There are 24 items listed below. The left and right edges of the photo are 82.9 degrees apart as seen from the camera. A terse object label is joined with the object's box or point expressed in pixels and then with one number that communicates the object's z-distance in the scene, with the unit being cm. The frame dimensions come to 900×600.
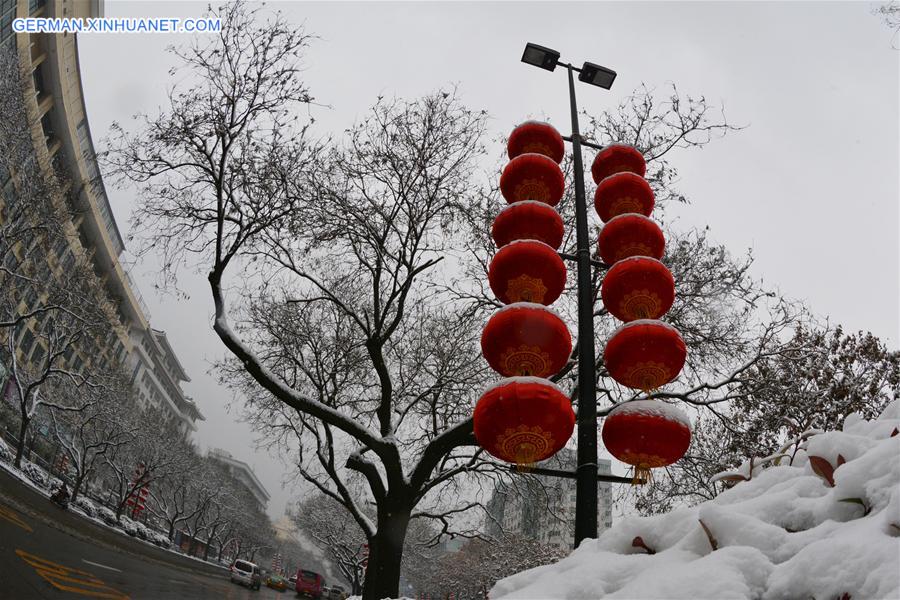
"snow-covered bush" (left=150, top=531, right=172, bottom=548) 3834
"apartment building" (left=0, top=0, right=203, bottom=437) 2200
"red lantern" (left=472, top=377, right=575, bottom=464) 301
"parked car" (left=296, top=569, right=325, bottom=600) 3425
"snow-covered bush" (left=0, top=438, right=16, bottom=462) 2398
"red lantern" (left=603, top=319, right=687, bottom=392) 338
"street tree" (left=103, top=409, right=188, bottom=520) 3472
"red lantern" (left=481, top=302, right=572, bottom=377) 323
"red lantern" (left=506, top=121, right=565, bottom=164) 486
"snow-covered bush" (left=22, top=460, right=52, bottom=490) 2561
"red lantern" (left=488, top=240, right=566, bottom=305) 368
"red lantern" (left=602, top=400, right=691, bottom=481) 327
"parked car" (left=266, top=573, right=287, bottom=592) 3988
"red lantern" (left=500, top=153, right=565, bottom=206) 448
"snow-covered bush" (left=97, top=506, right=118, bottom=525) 3067
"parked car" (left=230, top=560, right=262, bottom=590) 3120
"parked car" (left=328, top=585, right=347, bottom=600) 4111
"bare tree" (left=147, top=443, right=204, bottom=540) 4077
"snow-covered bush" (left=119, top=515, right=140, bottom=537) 3305
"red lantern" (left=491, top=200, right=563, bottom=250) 404
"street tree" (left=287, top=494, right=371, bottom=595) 3741
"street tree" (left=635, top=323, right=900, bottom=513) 936
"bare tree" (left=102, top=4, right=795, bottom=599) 877
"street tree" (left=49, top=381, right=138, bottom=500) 2877
